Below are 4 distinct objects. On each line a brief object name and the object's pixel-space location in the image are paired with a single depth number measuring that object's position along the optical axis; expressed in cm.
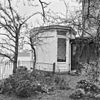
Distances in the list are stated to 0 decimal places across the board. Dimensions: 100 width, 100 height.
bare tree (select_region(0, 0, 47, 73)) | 779
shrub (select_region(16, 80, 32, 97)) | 470
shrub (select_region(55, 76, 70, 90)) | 591
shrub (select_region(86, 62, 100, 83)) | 553
